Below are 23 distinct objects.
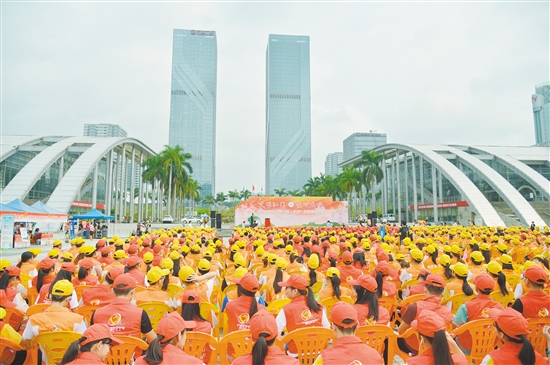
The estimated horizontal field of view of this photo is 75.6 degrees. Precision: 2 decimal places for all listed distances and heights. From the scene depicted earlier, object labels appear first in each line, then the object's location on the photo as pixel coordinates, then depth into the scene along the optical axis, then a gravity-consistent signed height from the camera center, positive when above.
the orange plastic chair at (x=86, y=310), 4.23 -1.24
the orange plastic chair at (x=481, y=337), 3.56 -1.34
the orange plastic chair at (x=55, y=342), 3.08 -1.19
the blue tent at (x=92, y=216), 27.53 -0.81
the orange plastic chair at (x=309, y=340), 3.23 -1.24
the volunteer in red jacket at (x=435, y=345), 2.40 -0.97
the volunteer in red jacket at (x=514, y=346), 2.50 -1.01
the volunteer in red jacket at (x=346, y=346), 2.44 -1.00
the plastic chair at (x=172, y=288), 5.05 -1.18
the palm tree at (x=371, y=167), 57.92 +6.31
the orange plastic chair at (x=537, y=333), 3.61 -1.31
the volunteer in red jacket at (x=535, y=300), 3.74 -1.00
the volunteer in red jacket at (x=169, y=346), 2.37 -0.99
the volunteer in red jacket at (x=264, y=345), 2.43 -0.97
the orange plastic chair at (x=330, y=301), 4.48 -1.21
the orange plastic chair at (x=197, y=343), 3.17 -1.24
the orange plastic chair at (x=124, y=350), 3.02 -1.25
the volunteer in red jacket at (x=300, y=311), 3.68 -1.10
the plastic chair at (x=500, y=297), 4.70 -1.22
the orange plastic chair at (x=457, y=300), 4.42 -1.17
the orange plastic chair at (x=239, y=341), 3.16 -1.22
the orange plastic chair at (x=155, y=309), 4.23 -1.24
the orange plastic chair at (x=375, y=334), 3.33 -1.22
